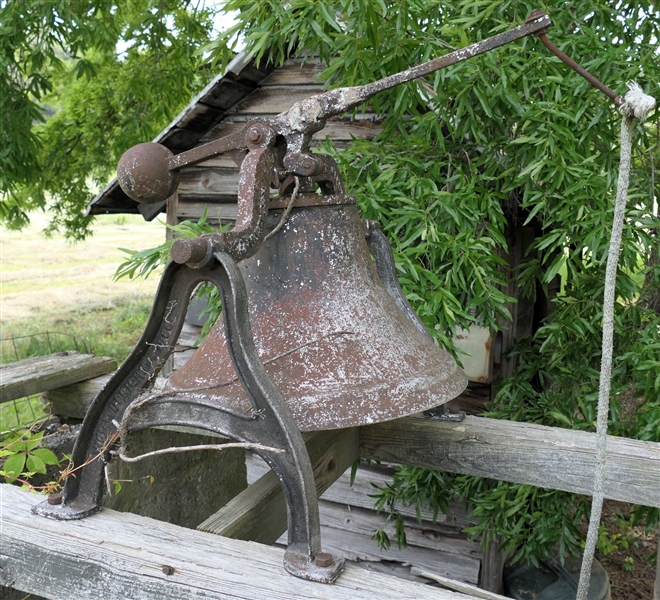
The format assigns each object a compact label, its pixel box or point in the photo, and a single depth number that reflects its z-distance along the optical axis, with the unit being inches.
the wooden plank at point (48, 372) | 97.0
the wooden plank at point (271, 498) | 61.6
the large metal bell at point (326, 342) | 48.6
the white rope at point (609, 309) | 43.2
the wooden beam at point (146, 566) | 41.4
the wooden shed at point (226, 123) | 153.3
